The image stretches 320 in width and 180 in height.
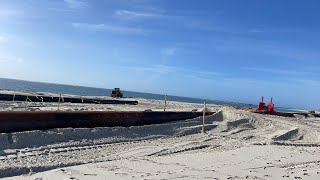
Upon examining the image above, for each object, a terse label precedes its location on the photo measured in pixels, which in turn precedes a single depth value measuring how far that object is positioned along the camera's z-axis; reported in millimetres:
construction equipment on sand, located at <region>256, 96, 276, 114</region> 15634
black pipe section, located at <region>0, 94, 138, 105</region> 14869
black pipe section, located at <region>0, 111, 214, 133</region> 6077
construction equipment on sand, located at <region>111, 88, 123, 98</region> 31115
